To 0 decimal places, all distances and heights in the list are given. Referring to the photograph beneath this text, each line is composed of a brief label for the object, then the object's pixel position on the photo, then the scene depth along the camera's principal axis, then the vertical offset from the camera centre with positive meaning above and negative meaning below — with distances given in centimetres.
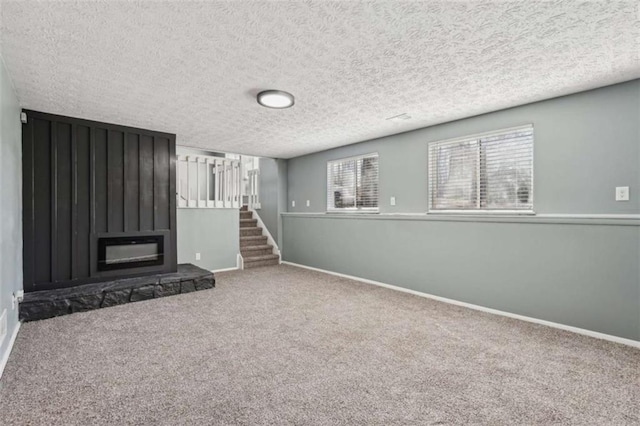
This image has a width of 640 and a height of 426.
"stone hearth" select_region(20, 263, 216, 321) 333 -99
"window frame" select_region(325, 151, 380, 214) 499 +29
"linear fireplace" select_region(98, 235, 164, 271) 418 -56
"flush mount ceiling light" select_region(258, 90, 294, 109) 297 +110
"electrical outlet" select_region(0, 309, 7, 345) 233 -86
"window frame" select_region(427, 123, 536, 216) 333 +33
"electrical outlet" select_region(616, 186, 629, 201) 275 +15
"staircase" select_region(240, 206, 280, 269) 656 -77
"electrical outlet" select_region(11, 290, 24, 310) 289 -84
